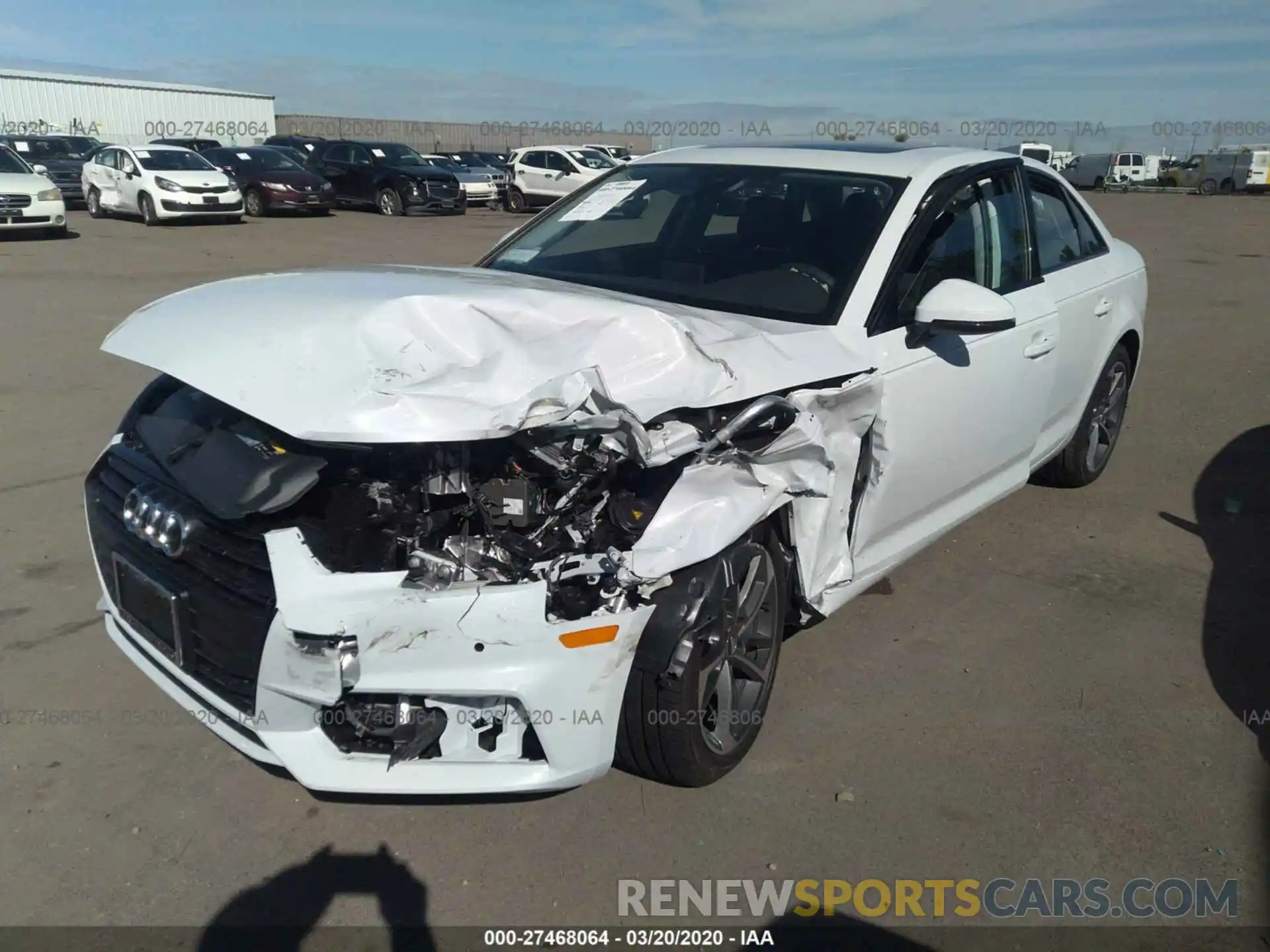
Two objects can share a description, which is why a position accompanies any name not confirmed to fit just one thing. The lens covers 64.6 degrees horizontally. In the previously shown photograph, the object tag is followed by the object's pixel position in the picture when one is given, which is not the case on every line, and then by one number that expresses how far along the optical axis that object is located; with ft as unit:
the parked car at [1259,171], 137.69
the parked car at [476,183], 87.25
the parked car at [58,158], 74.38
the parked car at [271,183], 69.00
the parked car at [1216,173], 140.97
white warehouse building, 123.44
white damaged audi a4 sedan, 8.10
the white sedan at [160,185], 60.49
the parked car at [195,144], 84.23
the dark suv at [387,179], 73.87
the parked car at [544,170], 79.30
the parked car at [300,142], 81.58
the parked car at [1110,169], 159.02
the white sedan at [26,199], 50.80
